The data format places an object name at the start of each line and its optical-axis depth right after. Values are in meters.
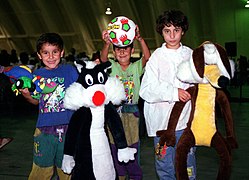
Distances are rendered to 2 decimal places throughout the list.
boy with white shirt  2.53
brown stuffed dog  2.36
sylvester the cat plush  2.29
